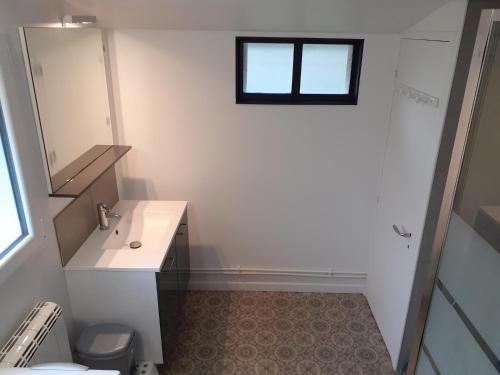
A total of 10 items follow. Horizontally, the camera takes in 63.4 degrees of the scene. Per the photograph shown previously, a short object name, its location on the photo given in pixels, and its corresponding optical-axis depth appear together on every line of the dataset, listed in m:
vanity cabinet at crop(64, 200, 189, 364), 2.23
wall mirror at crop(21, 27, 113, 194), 1.93
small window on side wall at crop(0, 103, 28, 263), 1.75
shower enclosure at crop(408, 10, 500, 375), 1.48
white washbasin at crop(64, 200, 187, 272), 2.23
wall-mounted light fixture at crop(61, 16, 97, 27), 2.16
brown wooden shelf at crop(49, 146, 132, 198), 2.09
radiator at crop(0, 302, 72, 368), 1.67
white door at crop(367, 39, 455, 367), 2.13
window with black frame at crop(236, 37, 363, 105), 2.83
